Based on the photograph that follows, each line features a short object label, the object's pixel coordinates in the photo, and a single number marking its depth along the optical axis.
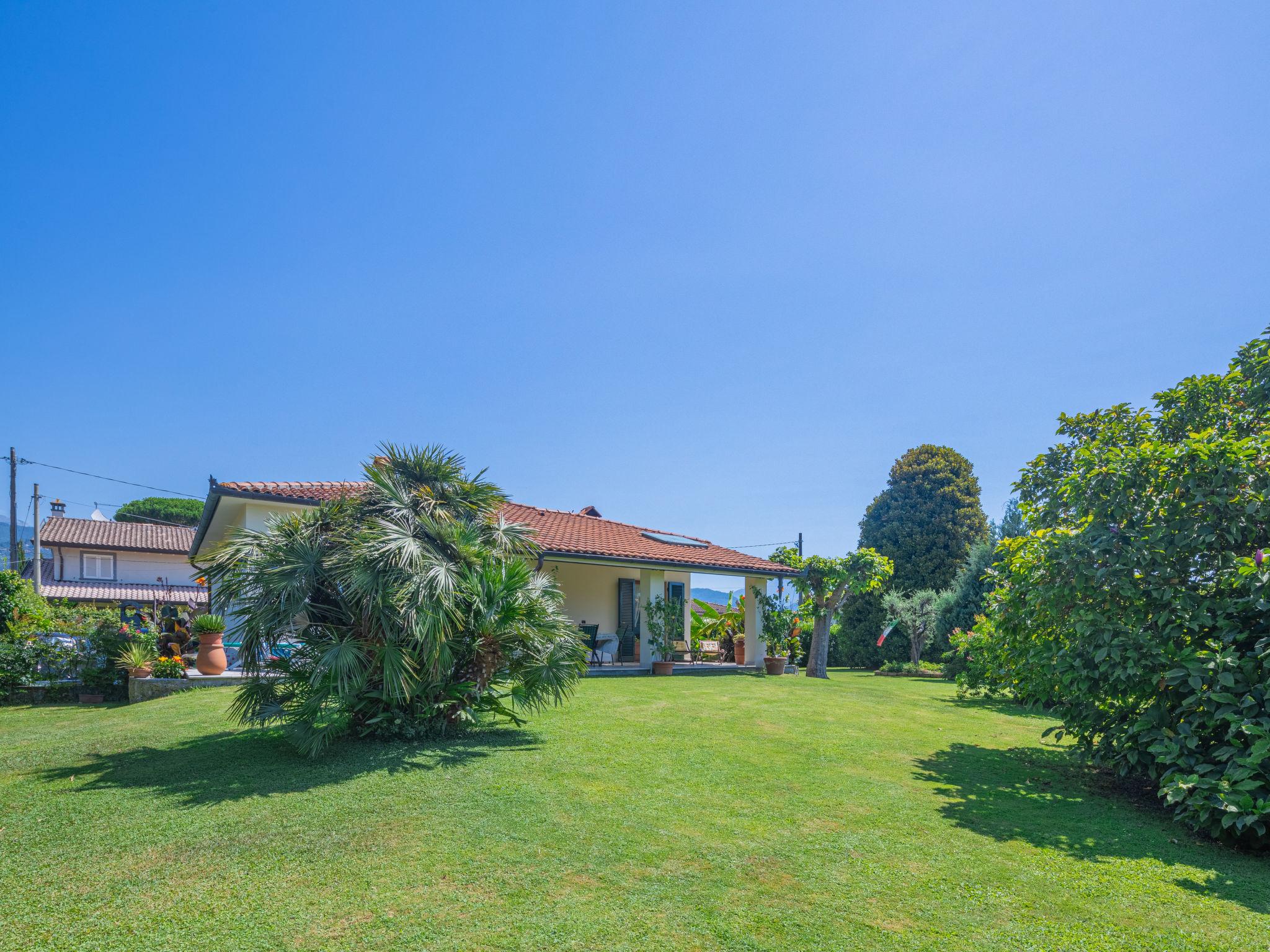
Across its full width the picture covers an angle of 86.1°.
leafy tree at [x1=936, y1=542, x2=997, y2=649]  22.02
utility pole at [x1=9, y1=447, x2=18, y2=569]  28.23
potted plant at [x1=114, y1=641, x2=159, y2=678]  12.95
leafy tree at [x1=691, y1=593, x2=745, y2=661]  21.62
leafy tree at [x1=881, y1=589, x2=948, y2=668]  22.70
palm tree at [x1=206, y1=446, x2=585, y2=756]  7.38
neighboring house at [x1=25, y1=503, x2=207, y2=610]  36.66
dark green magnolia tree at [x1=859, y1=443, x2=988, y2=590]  26.62
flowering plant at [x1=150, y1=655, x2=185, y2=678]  12.96
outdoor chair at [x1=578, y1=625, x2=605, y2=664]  17.31
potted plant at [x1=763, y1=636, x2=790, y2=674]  18.44
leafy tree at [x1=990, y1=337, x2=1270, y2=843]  5.52
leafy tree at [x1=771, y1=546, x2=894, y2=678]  18.14
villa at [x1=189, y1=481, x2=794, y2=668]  13.83
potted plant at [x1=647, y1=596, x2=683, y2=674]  17.53
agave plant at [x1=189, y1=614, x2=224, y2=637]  12.88
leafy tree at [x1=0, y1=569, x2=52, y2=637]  13.41
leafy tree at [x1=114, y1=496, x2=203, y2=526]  51.44
